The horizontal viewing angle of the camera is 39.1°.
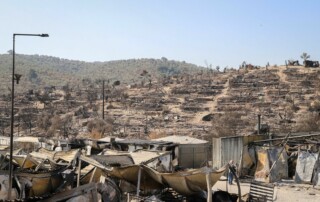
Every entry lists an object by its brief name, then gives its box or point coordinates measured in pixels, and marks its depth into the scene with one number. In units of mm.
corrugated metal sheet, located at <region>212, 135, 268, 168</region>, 23156
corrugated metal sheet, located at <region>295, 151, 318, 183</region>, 21078
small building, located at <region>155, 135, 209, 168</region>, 23719
